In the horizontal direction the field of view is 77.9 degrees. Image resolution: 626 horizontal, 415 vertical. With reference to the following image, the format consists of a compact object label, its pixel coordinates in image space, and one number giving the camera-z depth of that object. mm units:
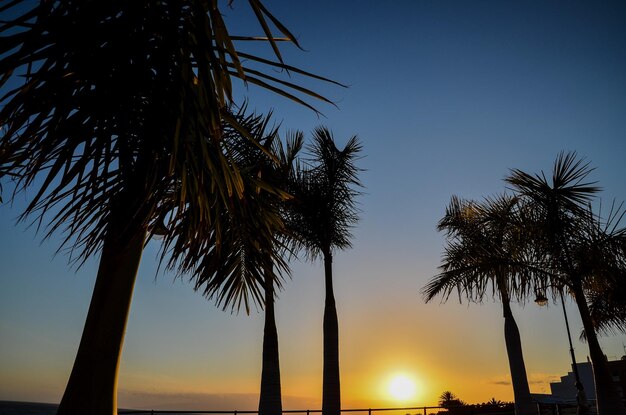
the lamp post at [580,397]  11538
